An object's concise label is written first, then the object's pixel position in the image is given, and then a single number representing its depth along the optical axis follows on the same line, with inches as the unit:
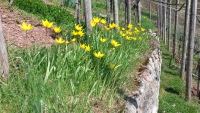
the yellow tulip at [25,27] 145.4
